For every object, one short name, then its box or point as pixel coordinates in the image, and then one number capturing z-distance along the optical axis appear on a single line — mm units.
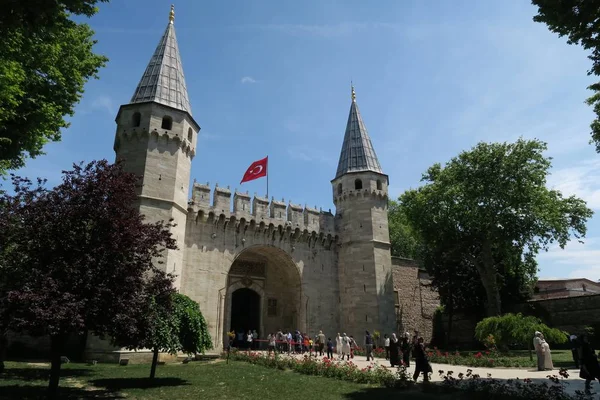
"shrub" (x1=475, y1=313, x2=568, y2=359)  17522
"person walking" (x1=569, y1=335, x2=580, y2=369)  10422
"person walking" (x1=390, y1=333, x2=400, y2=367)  15617
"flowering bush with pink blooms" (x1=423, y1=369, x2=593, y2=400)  8152
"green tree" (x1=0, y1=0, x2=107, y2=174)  9977
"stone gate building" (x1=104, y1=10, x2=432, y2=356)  20234
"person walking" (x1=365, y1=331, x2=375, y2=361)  18656
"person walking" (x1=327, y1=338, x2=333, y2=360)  19141
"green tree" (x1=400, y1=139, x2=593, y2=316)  24547
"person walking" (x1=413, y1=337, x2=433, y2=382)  11250
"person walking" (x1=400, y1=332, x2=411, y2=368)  15211
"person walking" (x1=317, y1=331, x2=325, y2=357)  20767
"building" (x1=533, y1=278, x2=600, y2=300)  43594
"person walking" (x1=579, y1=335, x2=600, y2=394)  9336
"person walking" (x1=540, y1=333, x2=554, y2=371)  13965
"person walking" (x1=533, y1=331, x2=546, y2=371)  13922
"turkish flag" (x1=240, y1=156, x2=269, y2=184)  24827
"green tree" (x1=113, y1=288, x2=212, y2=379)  10352
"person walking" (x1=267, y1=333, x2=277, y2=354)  20461
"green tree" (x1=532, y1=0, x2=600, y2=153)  7357
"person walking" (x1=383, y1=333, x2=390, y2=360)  19078
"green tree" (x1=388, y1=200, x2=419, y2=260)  45531
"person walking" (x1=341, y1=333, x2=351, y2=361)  19728
